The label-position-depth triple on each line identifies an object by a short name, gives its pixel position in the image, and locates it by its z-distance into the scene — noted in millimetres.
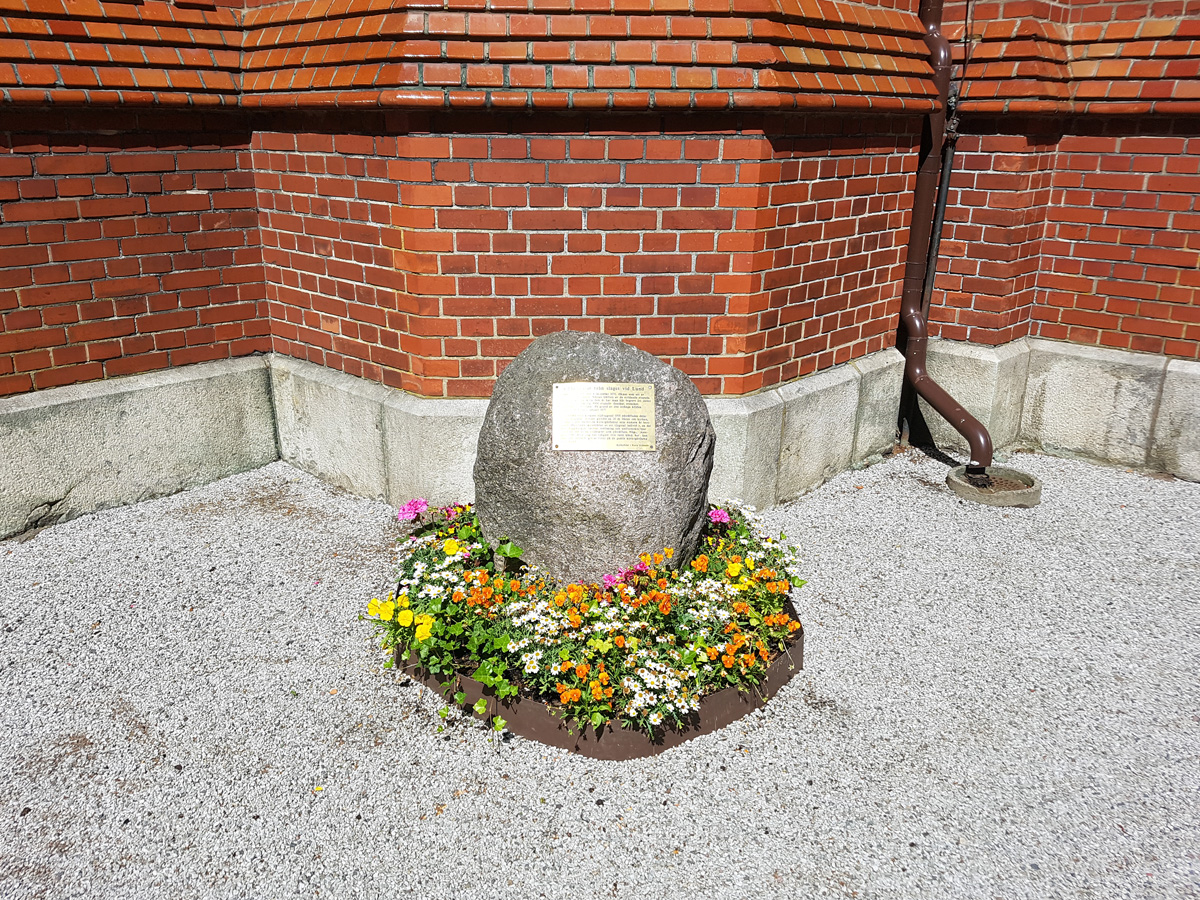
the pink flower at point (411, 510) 3930
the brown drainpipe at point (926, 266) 5031
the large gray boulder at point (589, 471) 3258
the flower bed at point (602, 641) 2924
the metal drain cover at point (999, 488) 4832
